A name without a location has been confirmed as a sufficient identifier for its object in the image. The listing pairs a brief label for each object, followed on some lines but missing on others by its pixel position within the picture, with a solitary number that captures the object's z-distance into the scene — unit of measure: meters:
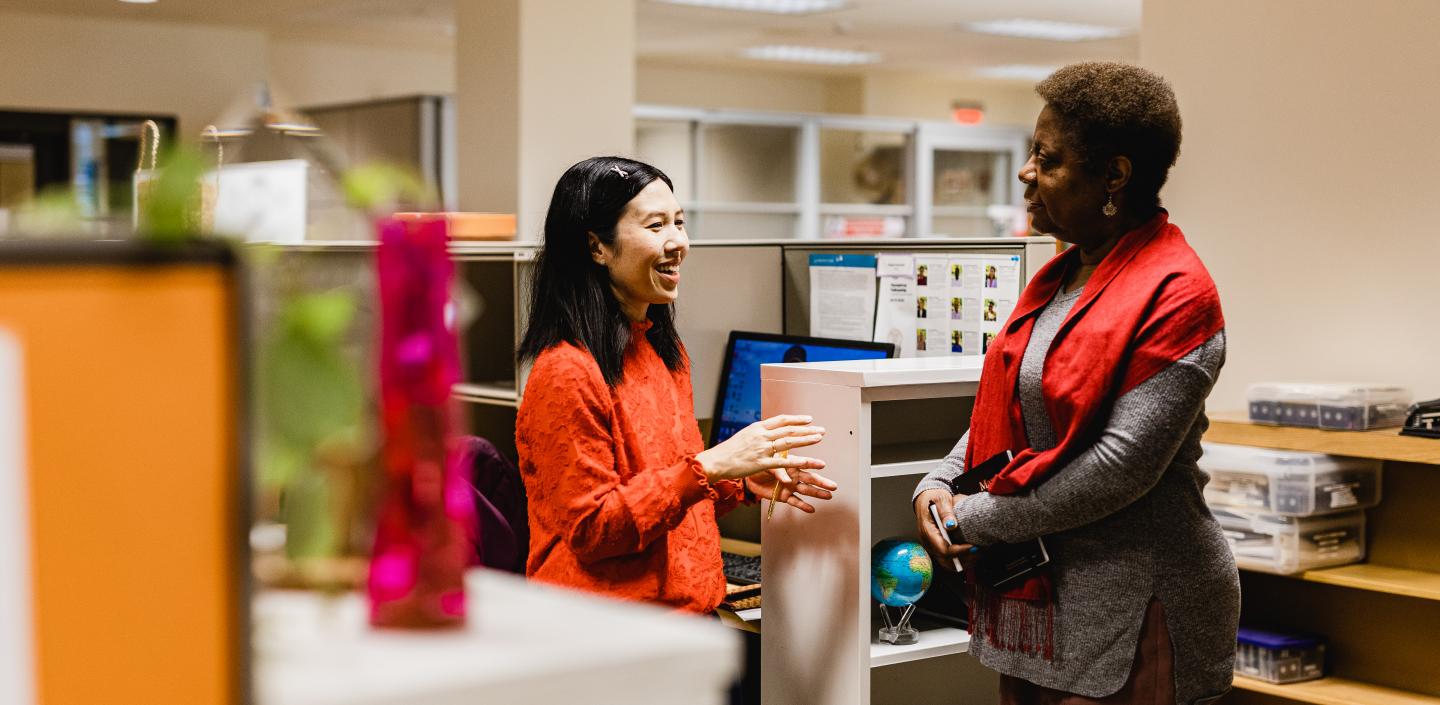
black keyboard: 2.67
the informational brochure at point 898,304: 2.70
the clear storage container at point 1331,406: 2.95
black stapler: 2.81
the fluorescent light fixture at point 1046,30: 8.46
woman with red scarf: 1.56
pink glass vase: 0.66
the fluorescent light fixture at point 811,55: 9.69
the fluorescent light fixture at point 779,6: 7.46
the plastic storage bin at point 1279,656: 3.06
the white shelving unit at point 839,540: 1.96
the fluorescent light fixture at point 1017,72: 10.67
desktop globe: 2.07
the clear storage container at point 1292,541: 2.96
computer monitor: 2.71
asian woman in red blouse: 1.78
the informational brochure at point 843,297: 2.79
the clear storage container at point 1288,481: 2.94
